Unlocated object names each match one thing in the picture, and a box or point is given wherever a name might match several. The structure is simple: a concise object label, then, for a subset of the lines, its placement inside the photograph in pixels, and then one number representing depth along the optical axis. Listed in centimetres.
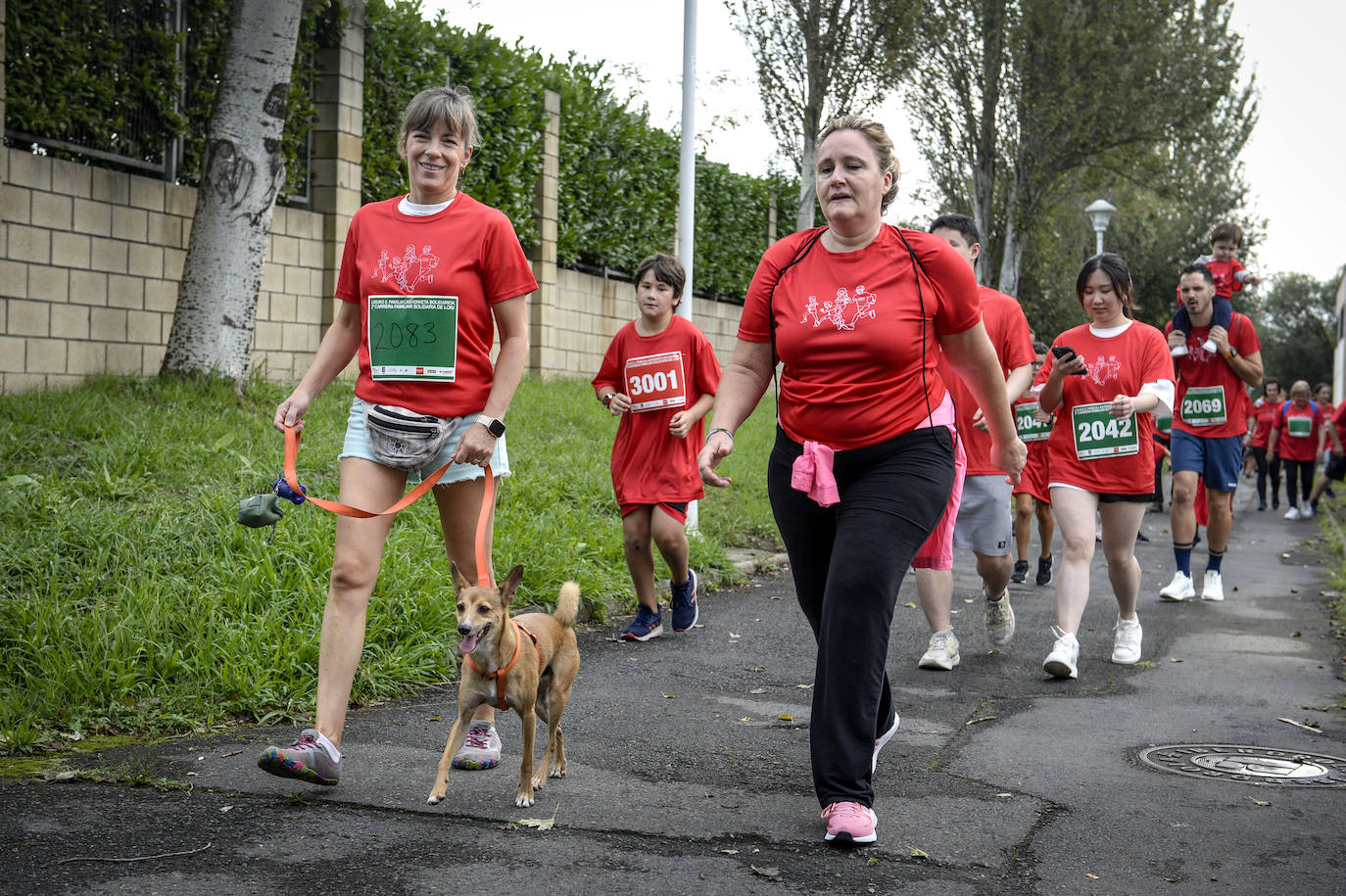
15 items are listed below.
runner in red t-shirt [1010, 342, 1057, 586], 880
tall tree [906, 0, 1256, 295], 2697
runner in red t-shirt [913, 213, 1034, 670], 656
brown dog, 395
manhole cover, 471
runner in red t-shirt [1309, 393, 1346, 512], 1587
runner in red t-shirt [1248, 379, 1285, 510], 2094
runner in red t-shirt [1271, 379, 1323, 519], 1922
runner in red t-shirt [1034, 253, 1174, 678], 664
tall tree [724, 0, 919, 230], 2194
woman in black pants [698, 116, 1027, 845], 382
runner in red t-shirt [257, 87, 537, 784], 416
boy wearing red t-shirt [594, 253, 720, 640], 708
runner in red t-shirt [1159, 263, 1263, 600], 895
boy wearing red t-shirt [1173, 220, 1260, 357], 988
